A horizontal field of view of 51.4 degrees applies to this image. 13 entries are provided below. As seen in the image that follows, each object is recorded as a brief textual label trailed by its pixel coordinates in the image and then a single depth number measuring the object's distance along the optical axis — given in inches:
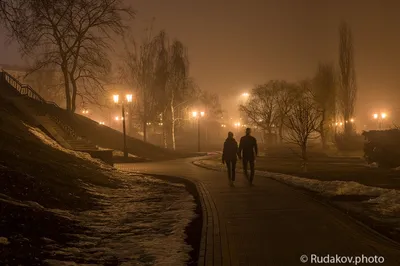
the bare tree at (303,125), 872.9
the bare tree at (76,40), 1193.4
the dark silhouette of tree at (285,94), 2437.0
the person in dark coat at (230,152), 562.3
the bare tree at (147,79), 1780.3
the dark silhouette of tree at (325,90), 2273.6
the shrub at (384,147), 1050.1
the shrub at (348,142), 2064.5
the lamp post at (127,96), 1158.0
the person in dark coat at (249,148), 544.7
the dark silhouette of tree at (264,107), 2576.3
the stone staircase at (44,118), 910.6
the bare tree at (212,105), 3973.9
